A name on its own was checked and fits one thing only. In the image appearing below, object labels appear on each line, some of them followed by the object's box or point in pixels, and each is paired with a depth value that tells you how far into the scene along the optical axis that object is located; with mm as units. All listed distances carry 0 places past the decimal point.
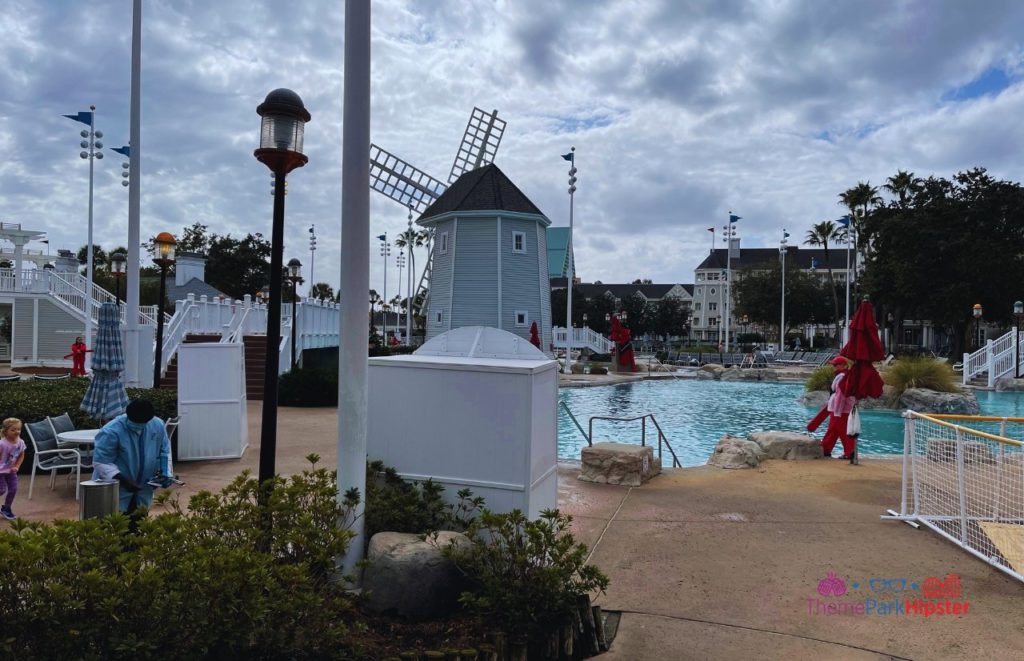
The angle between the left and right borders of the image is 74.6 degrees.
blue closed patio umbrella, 8883
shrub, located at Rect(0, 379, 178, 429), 9086
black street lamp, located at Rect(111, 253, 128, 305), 21341
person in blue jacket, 5477
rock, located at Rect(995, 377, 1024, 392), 29500
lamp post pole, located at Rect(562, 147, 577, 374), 34125
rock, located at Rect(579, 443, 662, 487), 9234
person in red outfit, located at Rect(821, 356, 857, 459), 11039
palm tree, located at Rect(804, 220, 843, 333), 66812
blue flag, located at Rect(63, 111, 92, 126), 20106
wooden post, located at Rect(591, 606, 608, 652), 4332
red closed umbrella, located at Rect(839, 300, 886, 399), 10812
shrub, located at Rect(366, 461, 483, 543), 4730
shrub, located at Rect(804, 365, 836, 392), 24181
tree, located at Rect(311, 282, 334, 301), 95700
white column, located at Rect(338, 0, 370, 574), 4395
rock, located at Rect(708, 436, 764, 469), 10484
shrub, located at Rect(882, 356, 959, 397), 23094
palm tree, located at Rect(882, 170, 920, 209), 52969
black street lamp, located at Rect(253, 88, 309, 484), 5020
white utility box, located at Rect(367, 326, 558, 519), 4969
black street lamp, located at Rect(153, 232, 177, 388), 14062
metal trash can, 4309
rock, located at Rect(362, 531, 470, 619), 4137
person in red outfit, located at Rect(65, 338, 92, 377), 19252
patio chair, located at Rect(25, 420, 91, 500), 8086
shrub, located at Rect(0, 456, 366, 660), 2982
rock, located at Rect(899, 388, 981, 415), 21359
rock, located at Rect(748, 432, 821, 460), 11289
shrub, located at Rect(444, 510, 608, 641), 3967
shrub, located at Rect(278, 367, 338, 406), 18203
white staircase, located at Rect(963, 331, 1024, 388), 31094
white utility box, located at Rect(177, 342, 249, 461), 10328
